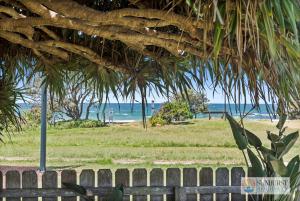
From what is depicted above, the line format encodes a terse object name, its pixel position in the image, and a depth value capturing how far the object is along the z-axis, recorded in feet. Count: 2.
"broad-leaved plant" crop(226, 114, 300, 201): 9.57
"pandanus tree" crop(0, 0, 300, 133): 4.64
